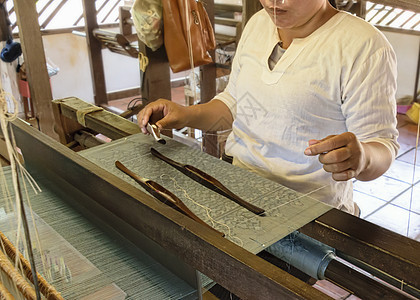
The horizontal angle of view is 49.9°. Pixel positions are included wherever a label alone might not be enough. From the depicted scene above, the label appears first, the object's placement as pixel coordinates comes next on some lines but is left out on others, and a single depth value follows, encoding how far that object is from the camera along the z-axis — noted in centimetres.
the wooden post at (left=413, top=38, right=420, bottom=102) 518
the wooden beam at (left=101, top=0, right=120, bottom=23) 650
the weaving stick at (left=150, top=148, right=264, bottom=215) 111
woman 115
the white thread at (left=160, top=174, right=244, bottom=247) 99
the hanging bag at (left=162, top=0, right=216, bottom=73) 245
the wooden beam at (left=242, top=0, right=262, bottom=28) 240
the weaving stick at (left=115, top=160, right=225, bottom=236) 107
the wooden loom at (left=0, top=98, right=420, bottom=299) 72
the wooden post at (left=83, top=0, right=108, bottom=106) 438
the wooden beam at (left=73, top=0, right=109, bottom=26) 636
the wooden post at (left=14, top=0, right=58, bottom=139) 267
